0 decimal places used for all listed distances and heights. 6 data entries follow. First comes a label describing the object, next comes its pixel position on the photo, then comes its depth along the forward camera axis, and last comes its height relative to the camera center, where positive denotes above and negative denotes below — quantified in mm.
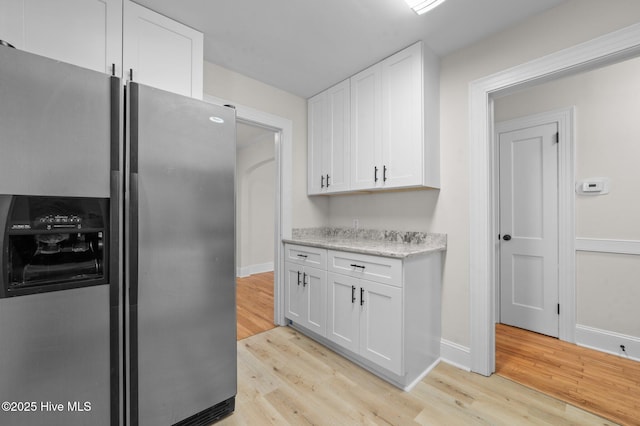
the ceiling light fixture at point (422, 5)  1657 +1310
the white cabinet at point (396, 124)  2115 +776
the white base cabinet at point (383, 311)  1851 -742
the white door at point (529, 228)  2645 -149
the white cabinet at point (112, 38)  1391 +1039
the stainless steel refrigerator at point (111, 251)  1070 -172
